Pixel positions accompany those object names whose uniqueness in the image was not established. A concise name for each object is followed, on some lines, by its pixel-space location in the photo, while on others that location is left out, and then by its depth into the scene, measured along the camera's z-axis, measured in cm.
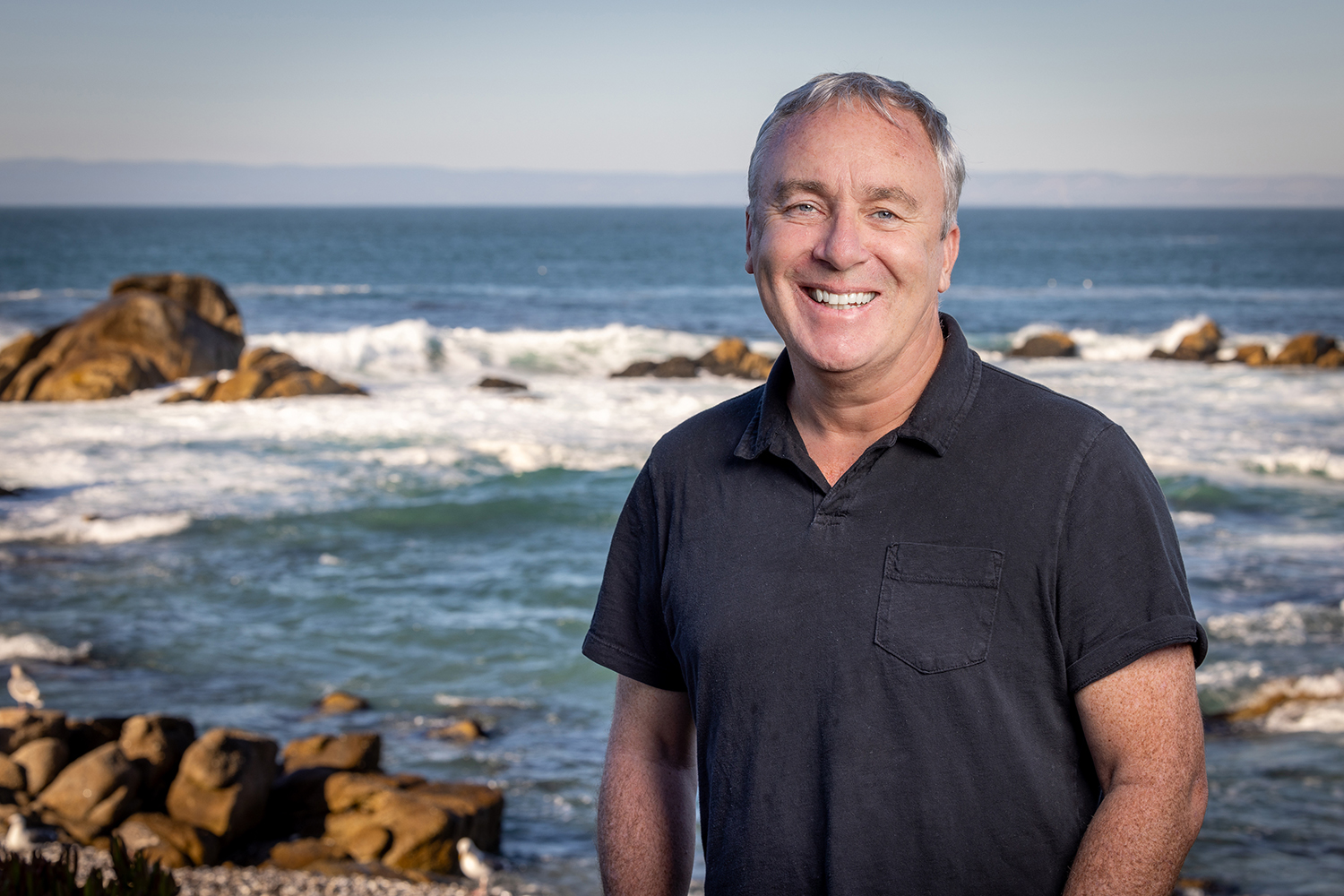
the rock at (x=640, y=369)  2817
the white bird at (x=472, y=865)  588
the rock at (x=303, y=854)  613
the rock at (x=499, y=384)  2538
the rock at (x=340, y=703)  876
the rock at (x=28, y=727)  702
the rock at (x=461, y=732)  819
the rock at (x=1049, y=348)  3262
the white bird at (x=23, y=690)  838
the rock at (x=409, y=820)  625
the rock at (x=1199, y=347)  3100
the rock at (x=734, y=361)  2811
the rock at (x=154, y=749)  674
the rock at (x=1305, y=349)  2894
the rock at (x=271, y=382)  2292
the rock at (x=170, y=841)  609
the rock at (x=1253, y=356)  2916
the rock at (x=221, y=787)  640
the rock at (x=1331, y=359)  2870
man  180
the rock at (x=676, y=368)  2770
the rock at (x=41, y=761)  672
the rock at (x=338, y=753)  712
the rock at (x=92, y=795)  636
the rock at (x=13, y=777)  667
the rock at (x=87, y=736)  713
